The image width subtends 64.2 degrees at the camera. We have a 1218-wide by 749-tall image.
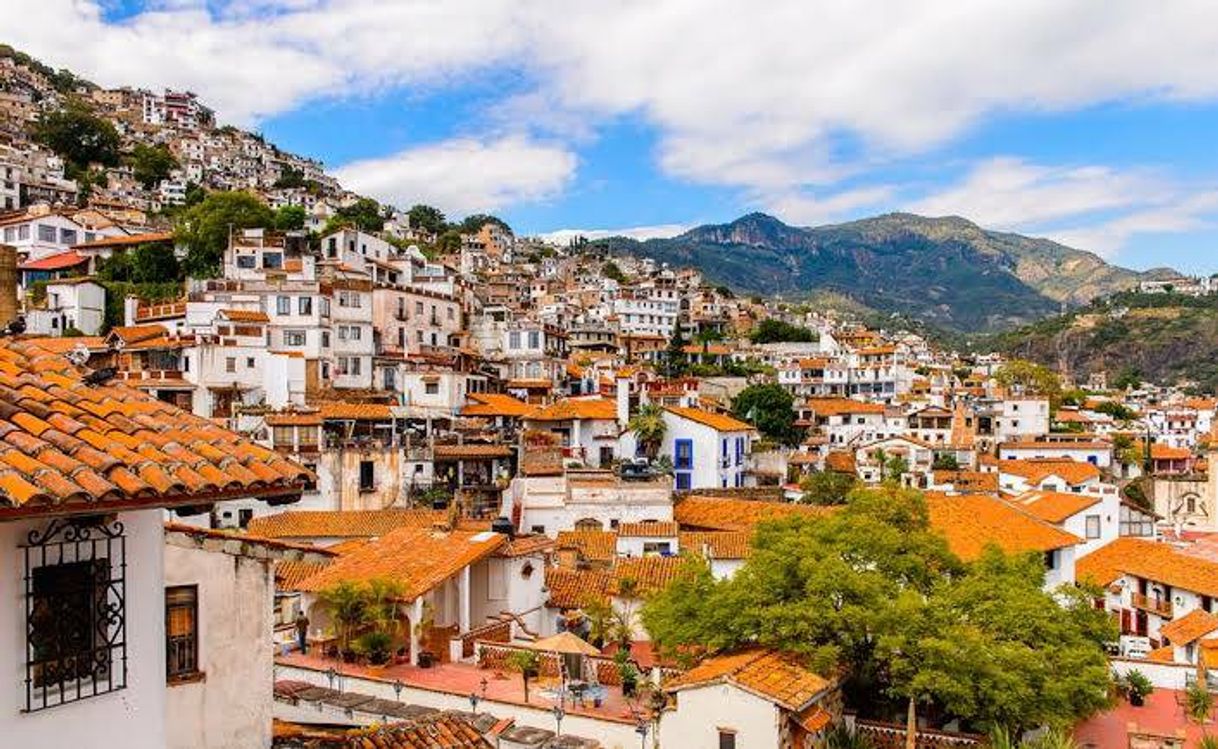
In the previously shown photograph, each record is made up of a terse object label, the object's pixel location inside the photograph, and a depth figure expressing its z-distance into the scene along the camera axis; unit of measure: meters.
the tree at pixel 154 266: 54.81
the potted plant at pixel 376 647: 17.45
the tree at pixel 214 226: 55.47
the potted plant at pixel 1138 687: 22.36
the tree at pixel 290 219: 63.02
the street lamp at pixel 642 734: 14.84
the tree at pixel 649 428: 45.06
